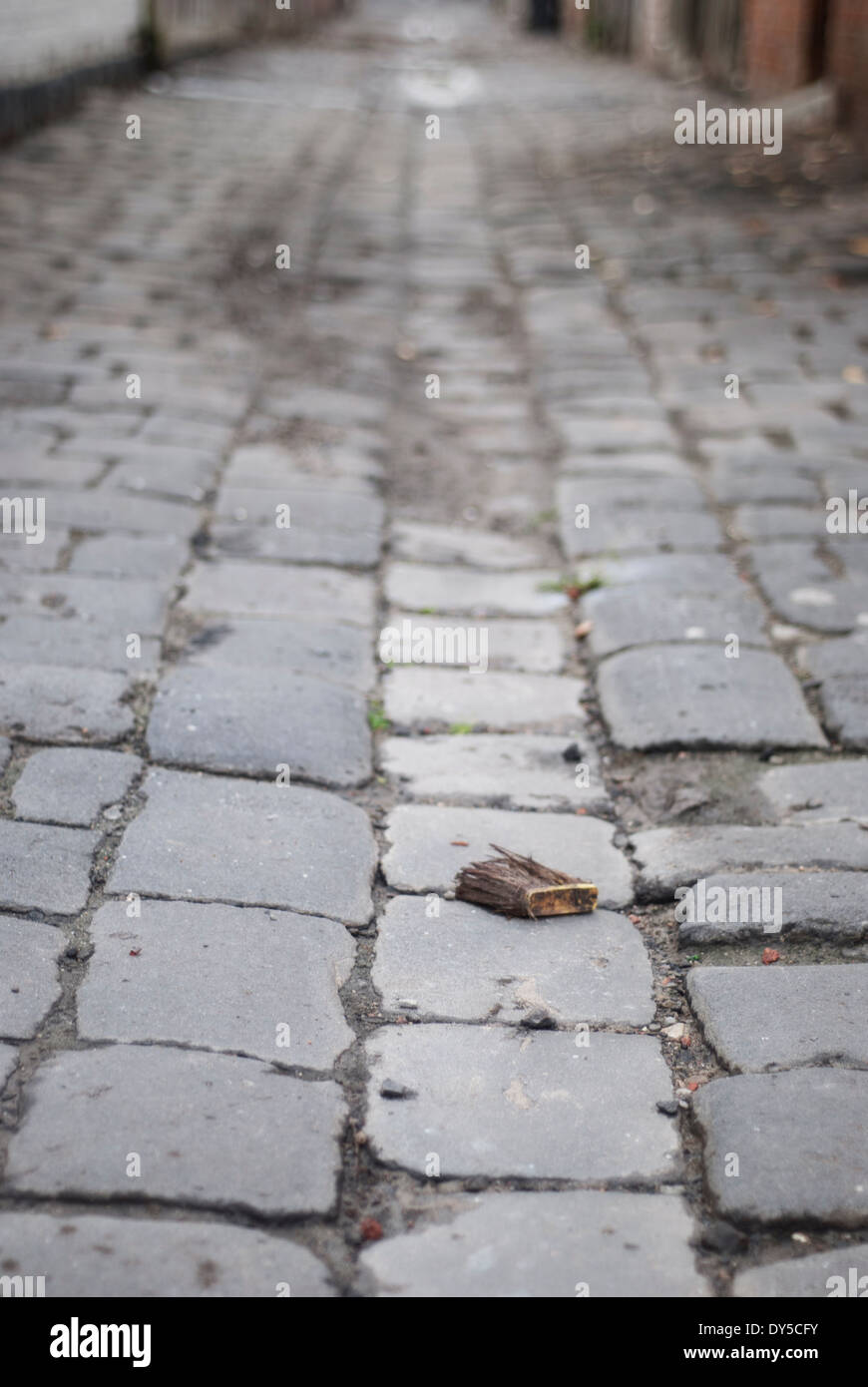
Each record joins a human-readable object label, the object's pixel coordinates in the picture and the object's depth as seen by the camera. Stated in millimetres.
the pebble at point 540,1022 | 2993
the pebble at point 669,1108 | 2914
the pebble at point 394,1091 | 2906
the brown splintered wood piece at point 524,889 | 3138
